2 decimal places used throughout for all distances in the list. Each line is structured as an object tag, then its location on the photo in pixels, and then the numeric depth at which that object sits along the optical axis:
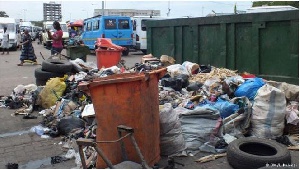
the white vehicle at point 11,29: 28.31
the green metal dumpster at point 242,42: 6.67
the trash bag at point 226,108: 5.55
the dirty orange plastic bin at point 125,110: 3.94
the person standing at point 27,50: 16.98
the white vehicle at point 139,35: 21.00
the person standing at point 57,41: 12.20
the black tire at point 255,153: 4.10
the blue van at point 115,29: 20.48
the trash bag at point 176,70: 7.99
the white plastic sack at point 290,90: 5.84
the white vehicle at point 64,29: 32.81
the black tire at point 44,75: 8.82
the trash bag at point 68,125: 5.66
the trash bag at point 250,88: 5.89
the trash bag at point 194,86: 7.07
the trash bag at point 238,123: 5.32
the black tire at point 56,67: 8.82
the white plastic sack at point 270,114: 5.16
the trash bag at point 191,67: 8.33
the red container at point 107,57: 11.13
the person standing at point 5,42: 25.44
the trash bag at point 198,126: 4.95
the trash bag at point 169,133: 4.61
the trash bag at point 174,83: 7.12
